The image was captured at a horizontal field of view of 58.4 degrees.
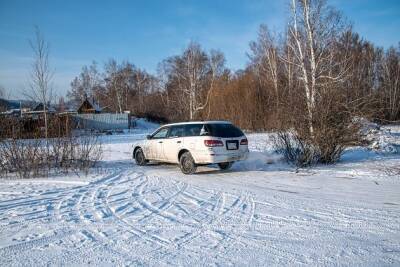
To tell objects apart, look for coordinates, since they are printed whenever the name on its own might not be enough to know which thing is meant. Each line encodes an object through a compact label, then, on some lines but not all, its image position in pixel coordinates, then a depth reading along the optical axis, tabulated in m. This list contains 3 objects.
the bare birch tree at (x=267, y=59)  37.62
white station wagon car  10.91
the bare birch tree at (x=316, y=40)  21.30
